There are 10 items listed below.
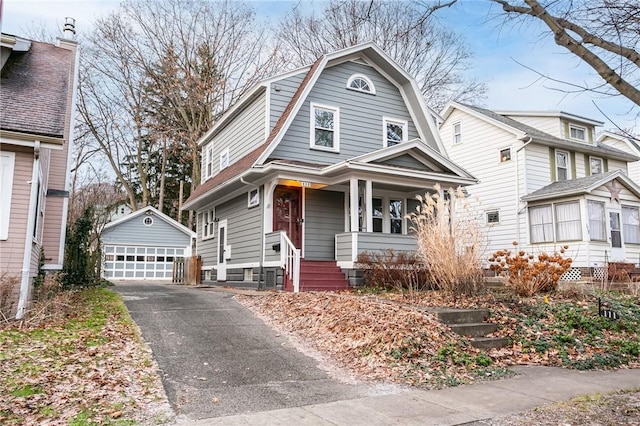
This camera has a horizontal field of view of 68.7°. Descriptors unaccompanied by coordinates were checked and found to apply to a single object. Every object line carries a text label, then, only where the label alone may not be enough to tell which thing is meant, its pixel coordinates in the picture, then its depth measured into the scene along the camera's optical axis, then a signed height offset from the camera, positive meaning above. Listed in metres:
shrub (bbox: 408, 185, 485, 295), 7.92 +0.25
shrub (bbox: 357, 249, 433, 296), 11.10 -0.12
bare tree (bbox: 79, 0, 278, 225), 23.38 +10.06
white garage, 25.98 +0.97
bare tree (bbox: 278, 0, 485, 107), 24.42 +11.60
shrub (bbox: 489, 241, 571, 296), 9.26 -0.13
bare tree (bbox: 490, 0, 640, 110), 4.00 +2.13
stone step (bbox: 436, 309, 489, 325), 6.81 -0.74
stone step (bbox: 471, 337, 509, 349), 6.48 -1.07
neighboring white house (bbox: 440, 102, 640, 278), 17.27 +3.33
